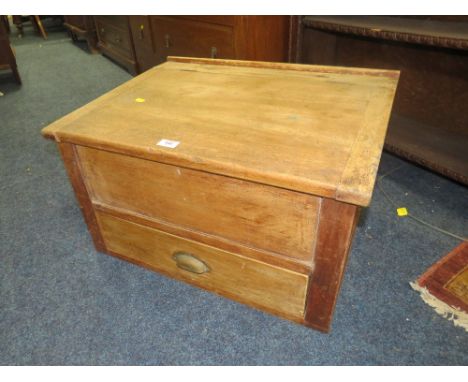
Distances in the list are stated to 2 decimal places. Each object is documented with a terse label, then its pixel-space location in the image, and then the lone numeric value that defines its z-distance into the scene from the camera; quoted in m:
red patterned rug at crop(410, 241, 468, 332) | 0.83
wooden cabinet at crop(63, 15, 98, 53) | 2.90
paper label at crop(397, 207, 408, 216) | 1.13
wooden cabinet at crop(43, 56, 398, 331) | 0.61
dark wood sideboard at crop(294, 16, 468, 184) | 1.04
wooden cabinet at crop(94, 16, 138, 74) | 2.30
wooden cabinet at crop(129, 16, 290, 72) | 1.33
